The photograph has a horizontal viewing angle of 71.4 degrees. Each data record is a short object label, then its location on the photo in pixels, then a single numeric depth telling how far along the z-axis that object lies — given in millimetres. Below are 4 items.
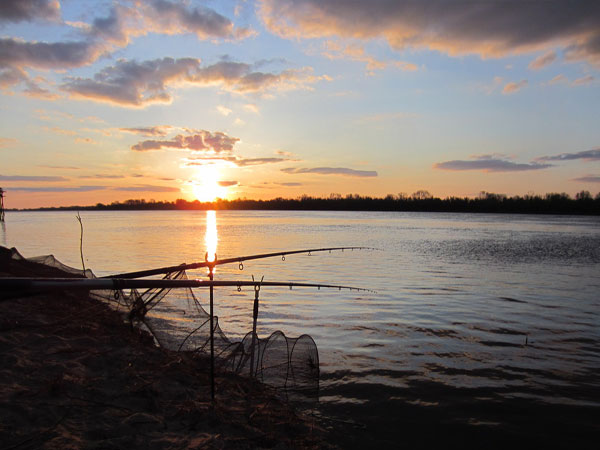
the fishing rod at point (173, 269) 6111
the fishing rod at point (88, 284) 2963
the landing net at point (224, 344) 7688
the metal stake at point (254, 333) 6523
